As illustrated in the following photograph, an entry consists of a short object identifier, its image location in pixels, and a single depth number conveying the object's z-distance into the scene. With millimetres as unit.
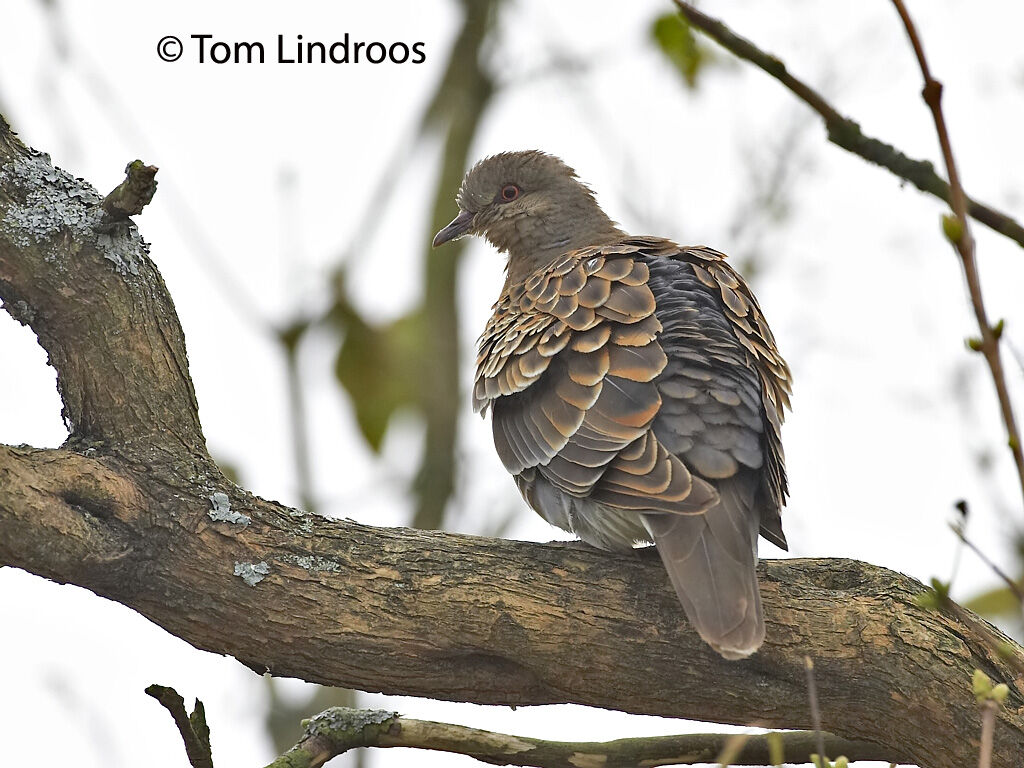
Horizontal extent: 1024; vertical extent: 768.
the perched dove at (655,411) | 6605
